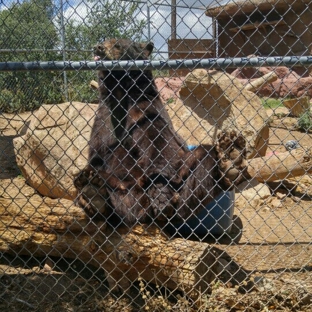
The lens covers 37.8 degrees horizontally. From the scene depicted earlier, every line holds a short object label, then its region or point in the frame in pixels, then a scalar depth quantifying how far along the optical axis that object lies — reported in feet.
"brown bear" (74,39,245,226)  12.64
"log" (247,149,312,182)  18.93
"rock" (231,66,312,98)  44.62
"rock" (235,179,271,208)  19.95
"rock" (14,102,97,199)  19.90
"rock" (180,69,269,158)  22.27
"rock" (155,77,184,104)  39.53
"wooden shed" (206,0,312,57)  55.57
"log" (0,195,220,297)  11.91
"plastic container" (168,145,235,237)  15.76
